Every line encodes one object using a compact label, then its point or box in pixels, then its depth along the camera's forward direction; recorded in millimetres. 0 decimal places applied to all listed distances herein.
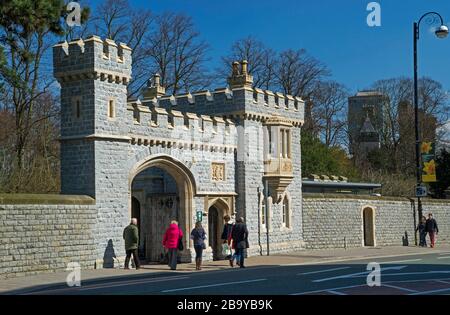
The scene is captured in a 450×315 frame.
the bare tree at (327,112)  54125
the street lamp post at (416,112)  32125
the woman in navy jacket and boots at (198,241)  21406
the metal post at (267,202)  26580
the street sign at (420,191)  32344
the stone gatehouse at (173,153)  21047
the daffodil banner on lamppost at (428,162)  32844
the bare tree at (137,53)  42125
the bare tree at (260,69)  50375
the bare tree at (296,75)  51719
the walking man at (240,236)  21281
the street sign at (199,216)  24552
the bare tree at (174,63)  44312
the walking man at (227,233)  22281
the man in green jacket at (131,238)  20469
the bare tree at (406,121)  57906
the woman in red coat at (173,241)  21169
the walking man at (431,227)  33350
